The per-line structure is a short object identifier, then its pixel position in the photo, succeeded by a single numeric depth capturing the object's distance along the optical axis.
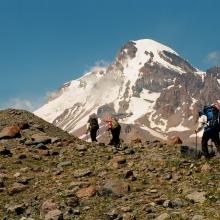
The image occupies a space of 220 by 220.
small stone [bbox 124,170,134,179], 20.11
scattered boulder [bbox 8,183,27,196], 19.78
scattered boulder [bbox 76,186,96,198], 18.23
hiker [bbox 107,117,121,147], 33.90
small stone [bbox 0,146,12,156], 25.97
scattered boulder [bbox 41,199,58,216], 17.03
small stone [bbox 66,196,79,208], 17.36
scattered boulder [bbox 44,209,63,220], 16.04
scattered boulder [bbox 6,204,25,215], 17.53
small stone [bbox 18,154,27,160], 25.31
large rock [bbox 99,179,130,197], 18.05
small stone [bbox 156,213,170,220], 14.95
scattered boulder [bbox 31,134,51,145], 29.05
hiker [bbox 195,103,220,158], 22.91
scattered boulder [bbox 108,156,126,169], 22.37
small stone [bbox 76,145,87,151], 27.53
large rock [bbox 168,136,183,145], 31.53
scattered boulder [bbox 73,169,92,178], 21.33
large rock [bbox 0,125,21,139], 30.69
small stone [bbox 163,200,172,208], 16.12
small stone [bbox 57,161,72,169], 23.68
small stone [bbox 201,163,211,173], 20.02
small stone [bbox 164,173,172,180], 19.56
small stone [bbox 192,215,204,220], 14.46
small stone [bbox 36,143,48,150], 27.84
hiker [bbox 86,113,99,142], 36.75
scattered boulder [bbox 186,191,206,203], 16.36
